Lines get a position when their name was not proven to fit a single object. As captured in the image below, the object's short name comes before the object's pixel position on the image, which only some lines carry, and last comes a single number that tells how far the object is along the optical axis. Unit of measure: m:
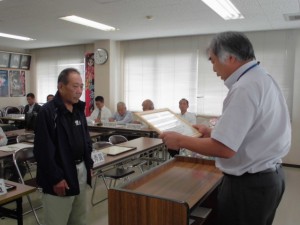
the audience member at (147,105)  5.73
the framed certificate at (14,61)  8.47
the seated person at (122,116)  6.12
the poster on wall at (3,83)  8.28
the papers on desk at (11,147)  3.32
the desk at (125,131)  5.02
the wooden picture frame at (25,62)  8.77
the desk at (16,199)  1.87
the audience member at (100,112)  6.40
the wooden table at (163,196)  1.38
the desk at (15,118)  6.63
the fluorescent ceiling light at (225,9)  3.94
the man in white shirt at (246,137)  1.14
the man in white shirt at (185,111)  5.69
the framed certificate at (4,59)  8.24
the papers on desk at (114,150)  3.25
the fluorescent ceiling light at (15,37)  6.58
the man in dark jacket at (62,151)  1.91
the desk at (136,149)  2.90
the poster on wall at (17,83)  8.56
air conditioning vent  4.37
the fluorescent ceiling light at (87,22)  4.93
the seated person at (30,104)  7.25
